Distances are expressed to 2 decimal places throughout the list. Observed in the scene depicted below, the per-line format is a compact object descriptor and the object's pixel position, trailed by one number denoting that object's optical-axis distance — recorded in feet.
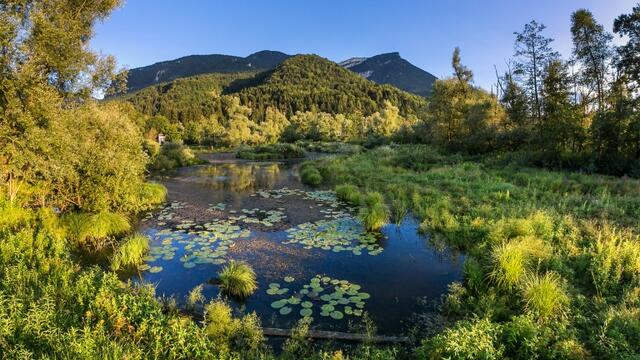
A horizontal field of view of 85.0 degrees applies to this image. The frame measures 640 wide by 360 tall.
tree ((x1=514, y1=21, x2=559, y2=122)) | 97.19
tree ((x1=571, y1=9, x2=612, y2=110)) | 85.05
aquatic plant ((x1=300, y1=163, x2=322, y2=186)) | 85.50
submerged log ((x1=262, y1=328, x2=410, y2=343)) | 21.85
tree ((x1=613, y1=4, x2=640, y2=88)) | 75.87
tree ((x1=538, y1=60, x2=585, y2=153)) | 77.82
